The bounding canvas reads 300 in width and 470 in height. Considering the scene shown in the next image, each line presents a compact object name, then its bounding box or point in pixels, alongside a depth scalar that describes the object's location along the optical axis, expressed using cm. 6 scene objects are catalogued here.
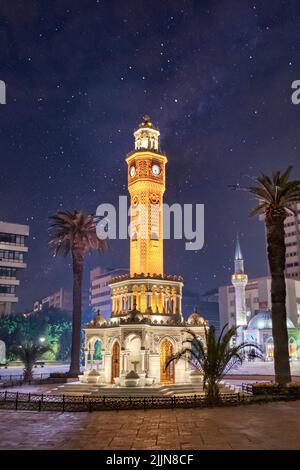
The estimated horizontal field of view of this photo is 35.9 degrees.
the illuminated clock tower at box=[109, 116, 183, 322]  3469
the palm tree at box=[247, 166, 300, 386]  2834
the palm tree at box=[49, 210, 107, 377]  4534
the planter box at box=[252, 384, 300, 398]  2616
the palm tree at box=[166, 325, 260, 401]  2447
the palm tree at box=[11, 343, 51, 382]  3953
